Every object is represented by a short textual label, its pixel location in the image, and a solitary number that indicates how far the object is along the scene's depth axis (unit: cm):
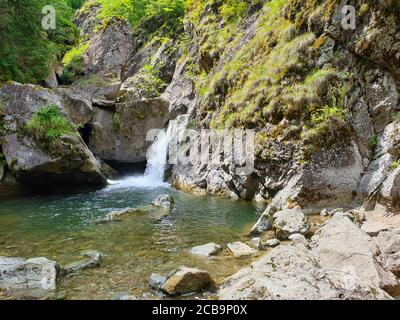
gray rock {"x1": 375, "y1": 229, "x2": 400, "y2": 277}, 641
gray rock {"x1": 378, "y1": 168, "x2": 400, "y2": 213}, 973
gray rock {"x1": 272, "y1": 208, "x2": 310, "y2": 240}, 953
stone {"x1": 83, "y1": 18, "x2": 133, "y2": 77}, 2968
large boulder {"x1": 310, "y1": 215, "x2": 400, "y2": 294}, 587
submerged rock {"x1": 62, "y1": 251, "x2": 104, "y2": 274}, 748
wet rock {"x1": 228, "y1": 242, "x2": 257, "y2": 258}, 840
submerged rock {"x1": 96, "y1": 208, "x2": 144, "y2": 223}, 1200
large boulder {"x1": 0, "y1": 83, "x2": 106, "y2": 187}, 1659
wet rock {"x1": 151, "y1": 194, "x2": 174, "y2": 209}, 1399
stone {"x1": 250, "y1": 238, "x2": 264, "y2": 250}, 887
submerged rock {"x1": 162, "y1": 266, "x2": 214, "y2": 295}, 634
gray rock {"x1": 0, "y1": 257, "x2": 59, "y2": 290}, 665
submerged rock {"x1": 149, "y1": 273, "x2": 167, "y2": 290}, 659
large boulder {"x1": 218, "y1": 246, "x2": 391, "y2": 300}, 489
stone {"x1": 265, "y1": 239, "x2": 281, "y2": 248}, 893
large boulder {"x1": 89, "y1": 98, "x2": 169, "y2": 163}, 2364
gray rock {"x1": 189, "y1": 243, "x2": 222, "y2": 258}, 841
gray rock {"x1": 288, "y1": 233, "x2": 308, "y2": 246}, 872
